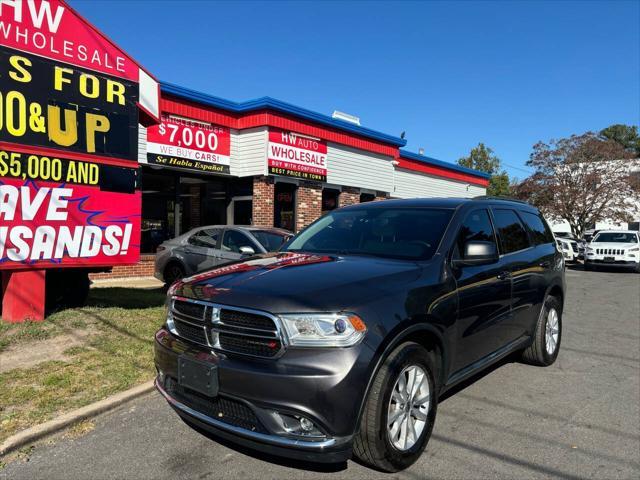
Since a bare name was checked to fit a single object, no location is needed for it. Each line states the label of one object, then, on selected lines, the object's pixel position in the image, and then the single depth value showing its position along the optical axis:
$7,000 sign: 11.99
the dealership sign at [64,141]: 5.85
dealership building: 12.41
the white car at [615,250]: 18.84
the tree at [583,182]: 25.12
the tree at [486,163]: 54.59
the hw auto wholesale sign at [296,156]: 13.97
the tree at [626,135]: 70.81
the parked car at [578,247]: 23.19
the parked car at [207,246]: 8.80
